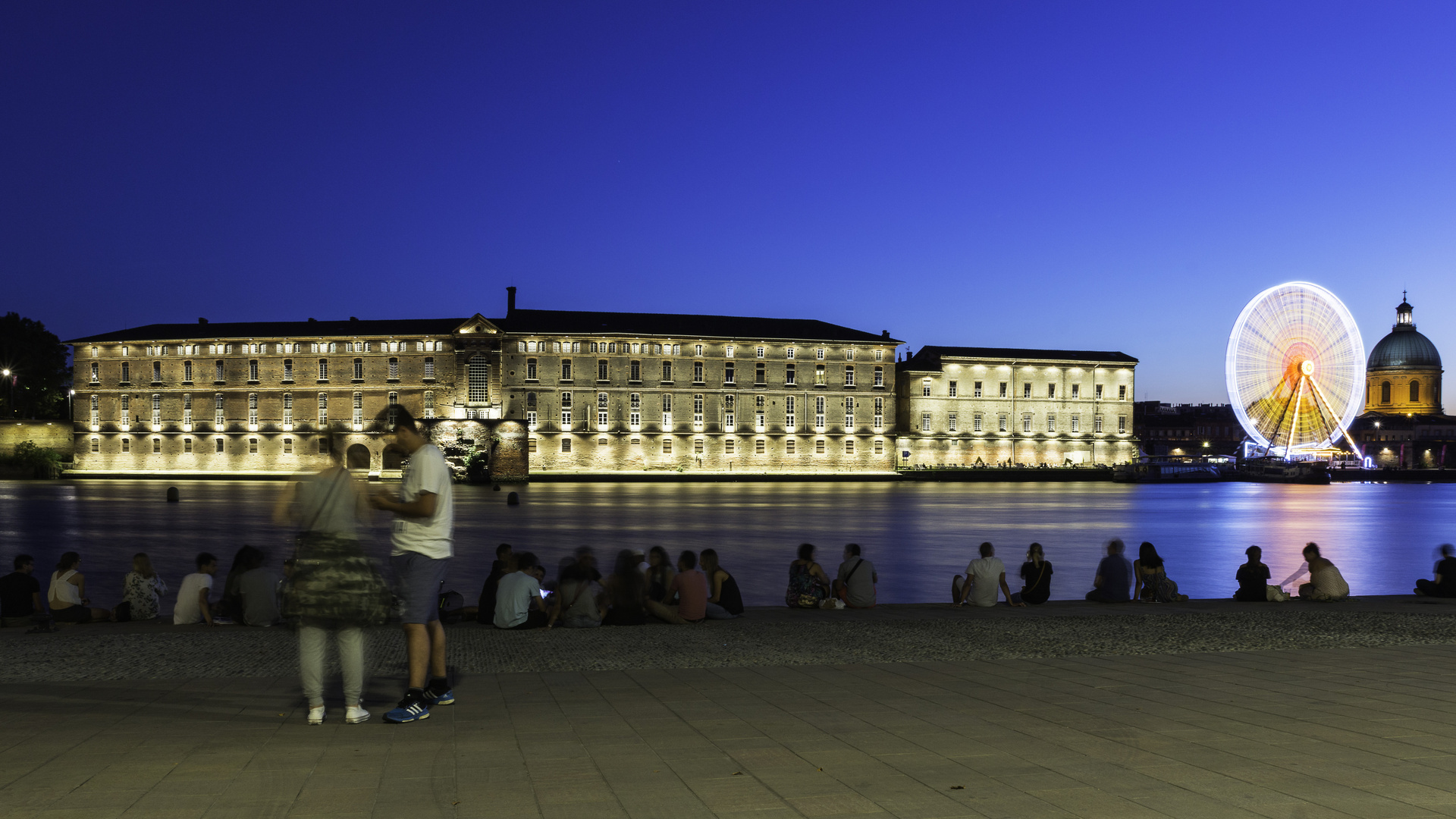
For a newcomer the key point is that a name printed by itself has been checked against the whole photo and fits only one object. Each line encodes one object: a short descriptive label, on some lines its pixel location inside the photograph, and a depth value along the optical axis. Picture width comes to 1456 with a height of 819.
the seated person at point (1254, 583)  14.29
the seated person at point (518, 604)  10.52
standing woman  5.64
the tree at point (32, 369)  86.19
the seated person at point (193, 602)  11.03
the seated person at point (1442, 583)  14.48
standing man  5.81
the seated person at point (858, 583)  13.40
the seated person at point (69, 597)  11.09
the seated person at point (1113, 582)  14.05
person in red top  11.16
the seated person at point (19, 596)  11.27
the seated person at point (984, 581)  13.46
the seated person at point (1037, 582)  14.11
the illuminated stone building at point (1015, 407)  95.25
